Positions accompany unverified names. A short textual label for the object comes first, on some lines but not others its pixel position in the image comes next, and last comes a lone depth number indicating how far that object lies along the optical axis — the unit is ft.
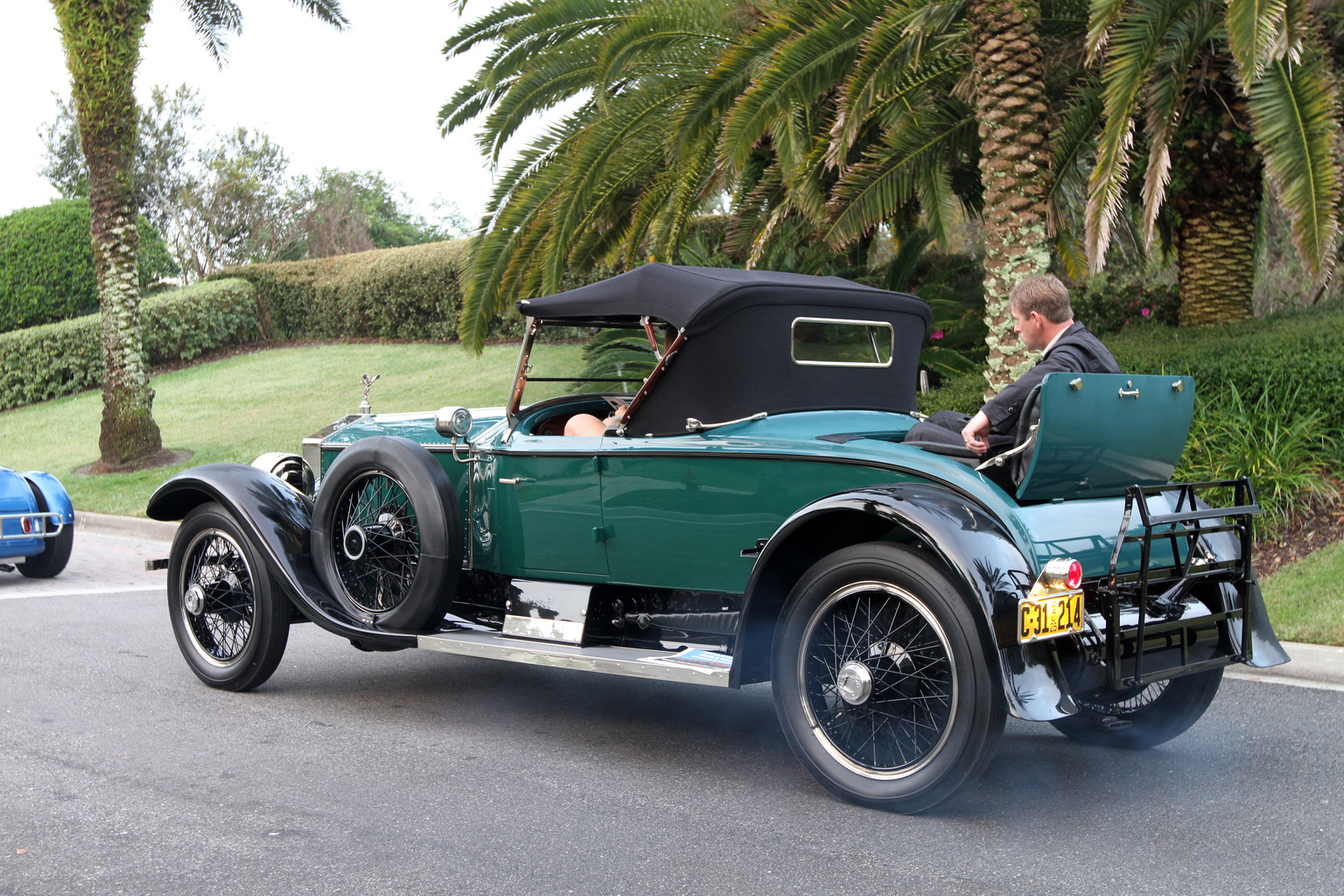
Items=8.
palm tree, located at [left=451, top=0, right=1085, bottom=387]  29.91
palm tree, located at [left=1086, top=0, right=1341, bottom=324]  22.57
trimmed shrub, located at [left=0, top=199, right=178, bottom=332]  92.73
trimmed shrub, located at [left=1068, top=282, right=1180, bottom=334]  45.11
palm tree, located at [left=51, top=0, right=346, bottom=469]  52.16
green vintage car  12.40
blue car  29.55
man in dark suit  14.14
